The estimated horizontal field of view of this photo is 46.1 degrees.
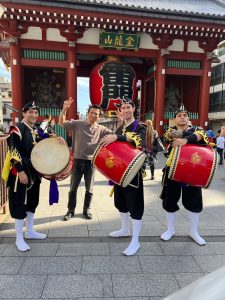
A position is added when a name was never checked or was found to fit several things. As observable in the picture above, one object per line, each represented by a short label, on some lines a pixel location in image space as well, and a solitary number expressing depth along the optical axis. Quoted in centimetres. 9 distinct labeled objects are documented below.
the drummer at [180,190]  303
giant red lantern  1086
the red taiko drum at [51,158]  292
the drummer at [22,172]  281
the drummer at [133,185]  277
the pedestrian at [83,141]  378
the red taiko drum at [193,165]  275
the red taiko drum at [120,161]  260
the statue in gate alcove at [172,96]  1352
